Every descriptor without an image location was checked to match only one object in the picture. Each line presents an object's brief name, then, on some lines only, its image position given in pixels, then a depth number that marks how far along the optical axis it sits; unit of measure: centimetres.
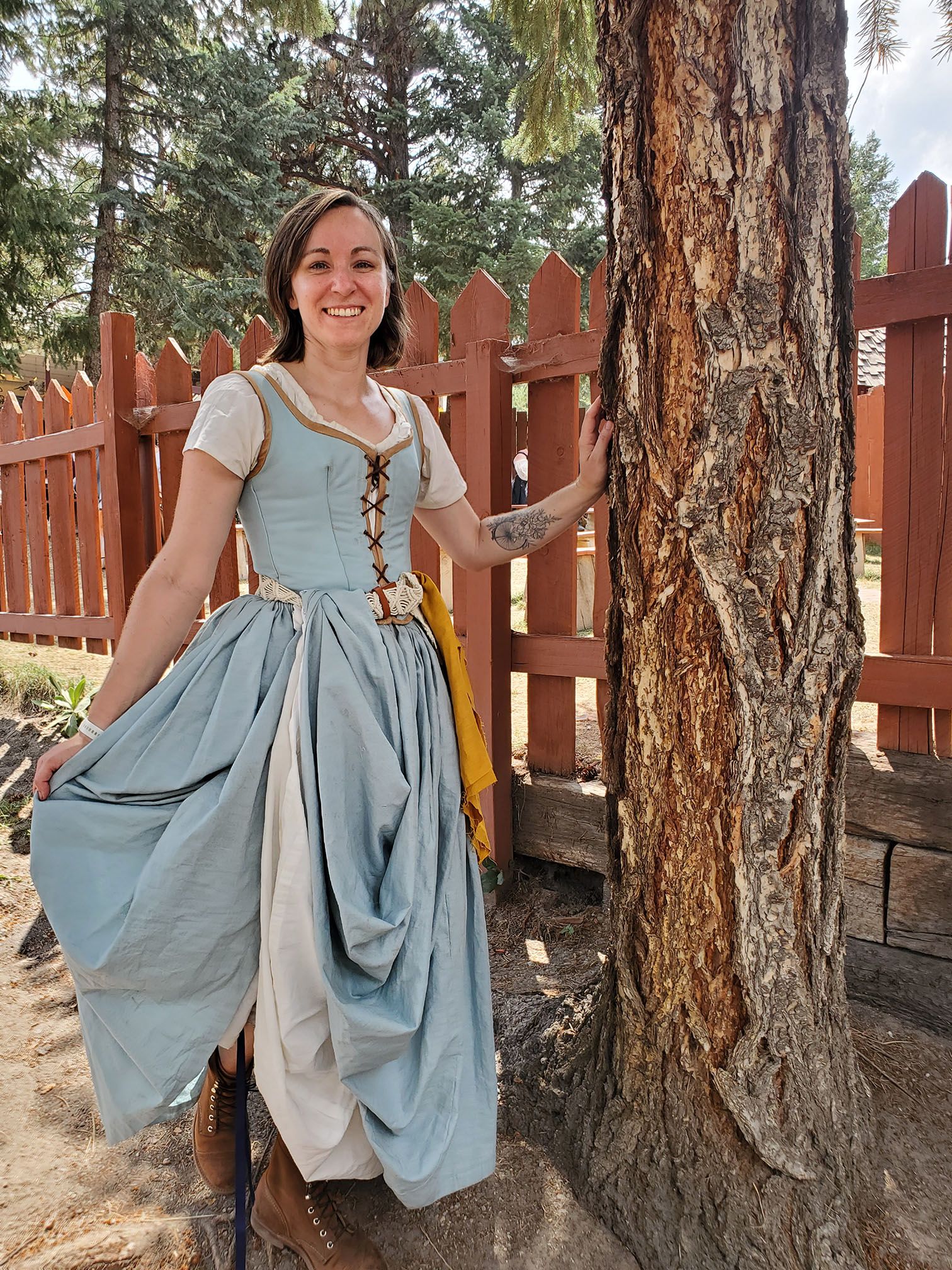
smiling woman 138
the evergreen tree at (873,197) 2345
